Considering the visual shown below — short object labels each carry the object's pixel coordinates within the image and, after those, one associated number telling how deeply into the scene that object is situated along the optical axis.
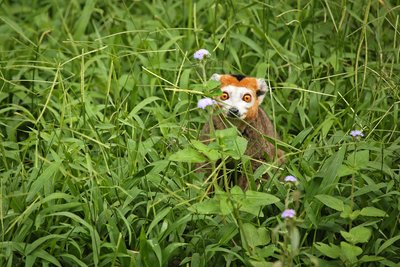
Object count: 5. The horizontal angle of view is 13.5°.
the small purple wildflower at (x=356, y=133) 8.46
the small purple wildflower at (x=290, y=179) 7.64
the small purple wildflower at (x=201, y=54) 8.56
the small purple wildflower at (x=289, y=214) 6.88
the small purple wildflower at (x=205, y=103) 7.98
